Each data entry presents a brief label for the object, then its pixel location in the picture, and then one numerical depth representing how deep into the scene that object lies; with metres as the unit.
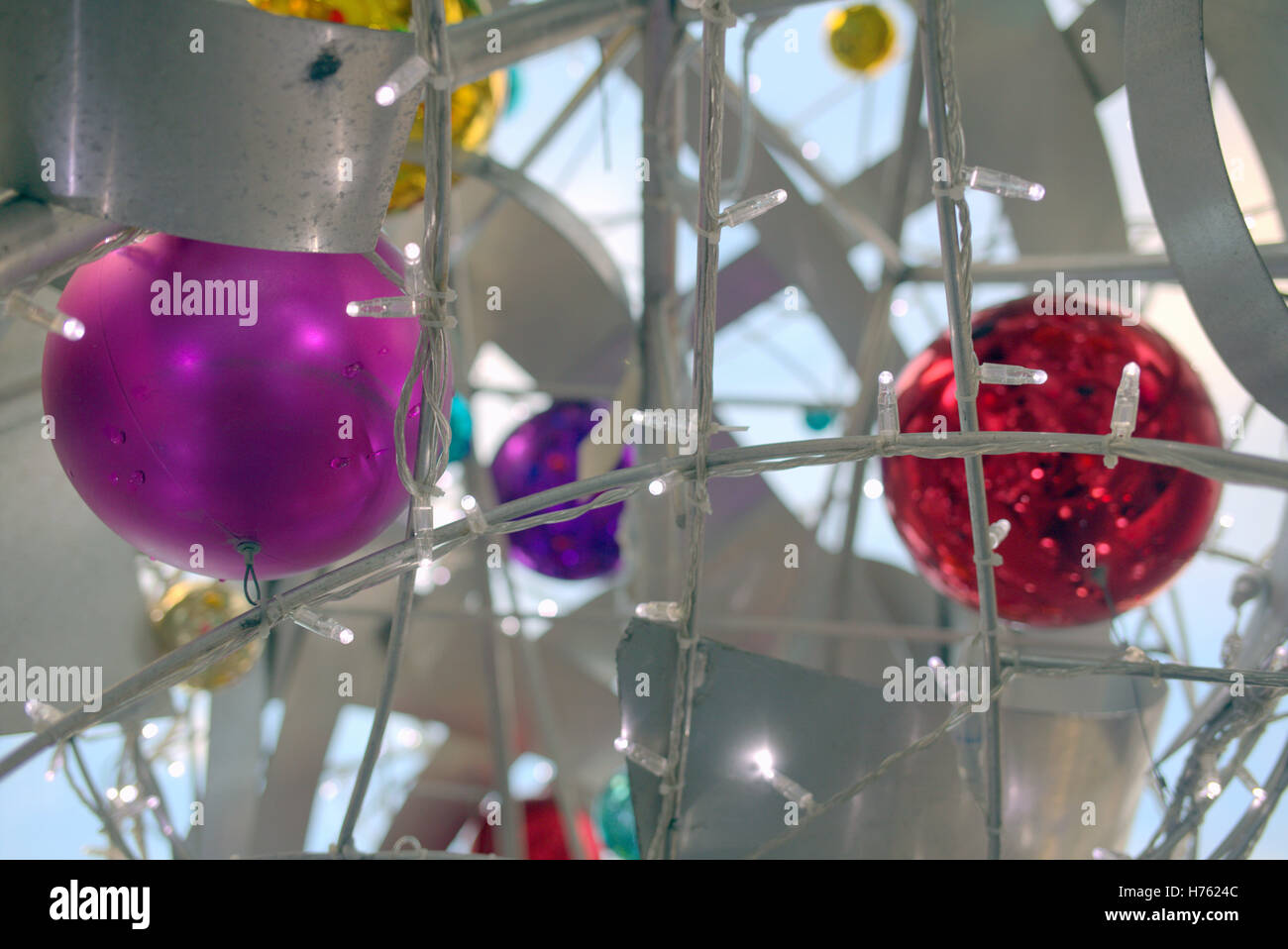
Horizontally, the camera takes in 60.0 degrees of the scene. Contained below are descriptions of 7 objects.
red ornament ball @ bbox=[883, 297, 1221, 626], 2.81
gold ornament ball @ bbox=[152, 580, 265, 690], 4.00
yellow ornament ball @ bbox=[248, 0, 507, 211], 2.86
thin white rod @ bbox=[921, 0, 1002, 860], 2.01
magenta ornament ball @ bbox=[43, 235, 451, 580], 2.07
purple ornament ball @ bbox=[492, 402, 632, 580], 4.97
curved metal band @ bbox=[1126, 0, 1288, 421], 2.25
